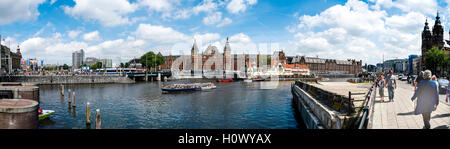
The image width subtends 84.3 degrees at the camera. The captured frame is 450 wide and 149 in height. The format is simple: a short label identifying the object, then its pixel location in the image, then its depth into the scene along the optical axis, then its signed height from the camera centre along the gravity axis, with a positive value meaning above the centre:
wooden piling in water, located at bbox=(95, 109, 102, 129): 18.17 -3.61
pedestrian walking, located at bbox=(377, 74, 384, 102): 16.94 -1.22
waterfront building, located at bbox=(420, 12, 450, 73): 115.06 +16.18
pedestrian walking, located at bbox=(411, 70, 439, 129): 8.05 -0.84
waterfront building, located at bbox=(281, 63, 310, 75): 148.79 +1.32
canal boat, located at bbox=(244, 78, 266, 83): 103.88 -3.83
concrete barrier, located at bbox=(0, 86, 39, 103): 24.34 -2.19
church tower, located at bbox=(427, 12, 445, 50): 115.22 +17.42
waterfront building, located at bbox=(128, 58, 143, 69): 191.19 +3.72
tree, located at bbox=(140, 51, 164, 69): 140.75 +6.74
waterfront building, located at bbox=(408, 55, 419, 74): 188.02 +6.33
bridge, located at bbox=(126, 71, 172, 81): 98.81 -1.70
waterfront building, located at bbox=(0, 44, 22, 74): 108.21 +6.23
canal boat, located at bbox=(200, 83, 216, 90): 60.52 -3.80
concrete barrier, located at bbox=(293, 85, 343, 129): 12.73 -2.62
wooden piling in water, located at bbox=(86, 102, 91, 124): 22.08 -4.06
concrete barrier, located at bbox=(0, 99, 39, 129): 13.83 -2.58
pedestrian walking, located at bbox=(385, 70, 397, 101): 16.17 -0.77
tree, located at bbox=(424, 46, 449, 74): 76.25 +3.77
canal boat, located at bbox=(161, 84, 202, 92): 52.00 -3.66
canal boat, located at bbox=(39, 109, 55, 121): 23.20 -4.15
